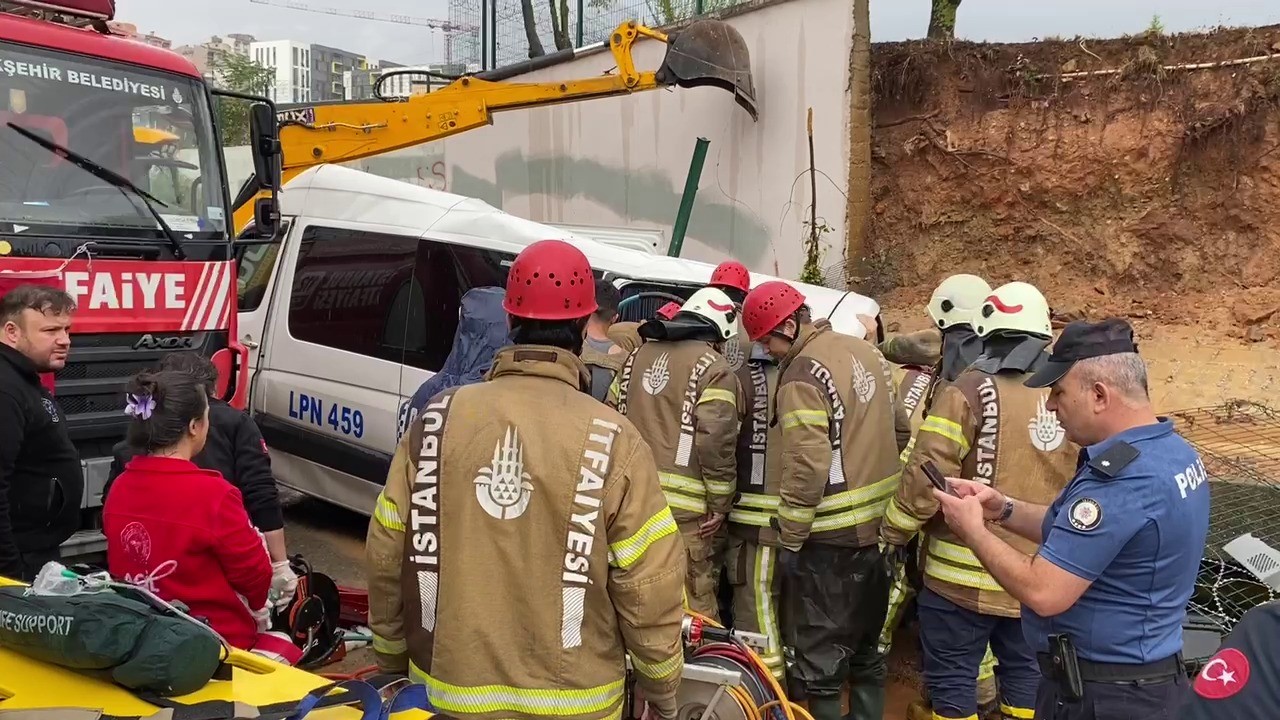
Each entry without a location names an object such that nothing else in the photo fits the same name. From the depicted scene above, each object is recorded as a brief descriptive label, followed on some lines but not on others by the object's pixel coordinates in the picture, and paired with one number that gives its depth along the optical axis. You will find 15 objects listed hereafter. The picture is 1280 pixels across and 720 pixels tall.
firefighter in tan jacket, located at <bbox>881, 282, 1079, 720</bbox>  3.39
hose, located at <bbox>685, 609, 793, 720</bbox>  2.88
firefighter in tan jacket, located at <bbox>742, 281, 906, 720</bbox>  3.88
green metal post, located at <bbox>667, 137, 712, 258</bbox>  9.74
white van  5.45
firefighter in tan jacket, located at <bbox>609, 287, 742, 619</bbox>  4.11
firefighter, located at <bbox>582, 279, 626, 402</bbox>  4.52
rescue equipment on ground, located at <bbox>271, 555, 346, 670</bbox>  3.96
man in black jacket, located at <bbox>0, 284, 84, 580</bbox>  3.24
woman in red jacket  2.81
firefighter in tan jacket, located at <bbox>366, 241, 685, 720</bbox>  2.03
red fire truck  4.42
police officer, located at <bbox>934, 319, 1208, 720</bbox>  2.20
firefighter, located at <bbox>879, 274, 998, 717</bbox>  4.05
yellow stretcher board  2.14
